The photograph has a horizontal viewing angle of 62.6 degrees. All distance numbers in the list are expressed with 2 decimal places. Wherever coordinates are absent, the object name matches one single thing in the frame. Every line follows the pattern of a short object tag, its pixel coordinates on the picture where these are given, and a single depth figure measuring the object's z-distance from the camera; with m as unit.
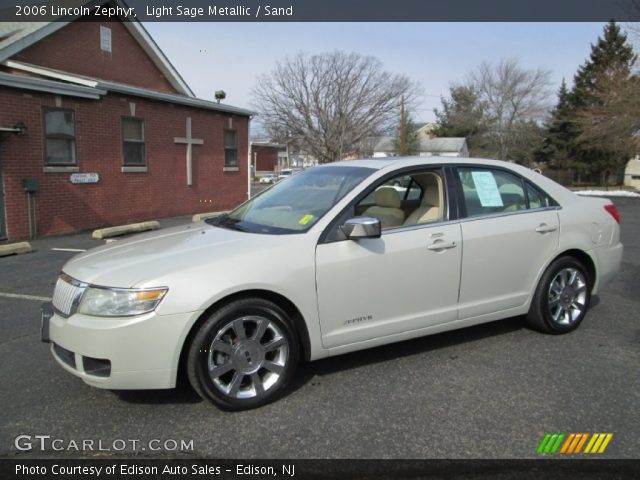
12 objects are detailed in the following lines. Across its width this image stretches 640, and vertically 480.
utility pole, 34.86
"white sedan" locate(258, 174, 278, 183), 49.54
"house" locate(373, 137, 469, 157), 53.47
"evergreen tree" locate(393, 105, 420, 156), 51.72
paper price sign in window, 4.41
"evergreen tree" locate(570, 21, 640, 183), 29.97
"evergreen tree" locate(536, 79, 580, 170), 44.69
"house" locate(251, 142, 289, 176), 63.75
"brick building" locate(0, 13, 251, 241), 10.96
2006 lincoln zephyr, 3.09
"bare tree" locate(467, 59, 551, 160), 55.94
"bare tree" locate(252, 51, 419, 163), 36.59
